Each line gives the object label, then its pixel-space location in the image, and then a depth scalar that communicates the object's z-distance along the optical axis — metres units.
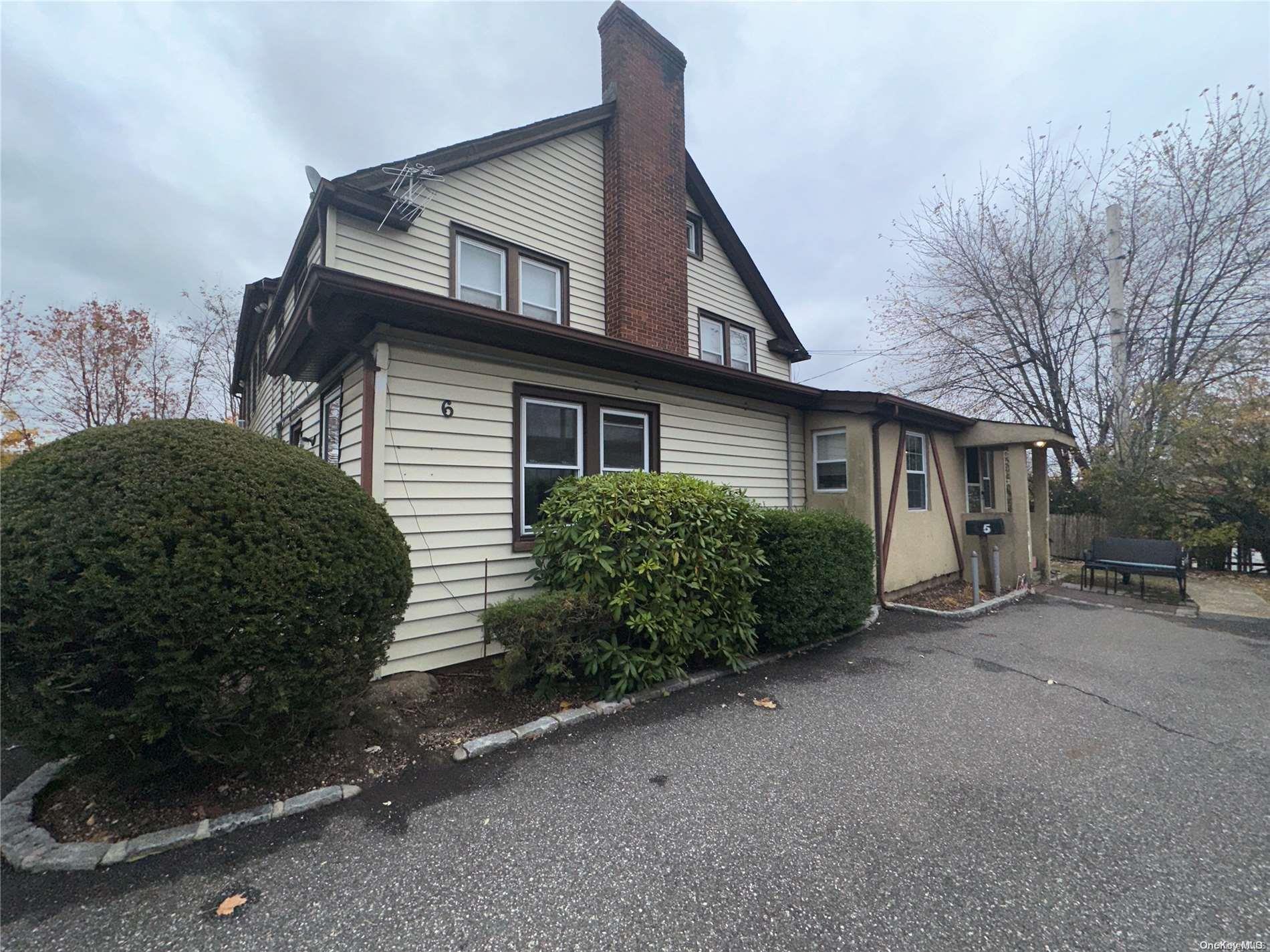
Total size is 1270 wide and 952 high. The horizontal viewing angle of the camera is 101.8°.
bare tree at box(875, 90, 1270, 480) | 12.27
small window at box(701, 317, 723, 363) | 10.04
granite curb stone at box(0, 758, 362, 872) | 2.23
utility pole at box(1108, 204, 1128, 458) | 13.07
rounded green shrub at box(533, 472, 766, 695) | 4.21
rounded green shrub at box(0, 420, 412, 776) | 2.14
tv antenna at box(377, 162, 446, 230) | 6.15
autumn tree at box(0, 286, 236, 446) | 13.32
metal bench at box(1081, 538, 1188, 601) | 8.20
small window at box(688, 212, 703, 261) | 10.05
